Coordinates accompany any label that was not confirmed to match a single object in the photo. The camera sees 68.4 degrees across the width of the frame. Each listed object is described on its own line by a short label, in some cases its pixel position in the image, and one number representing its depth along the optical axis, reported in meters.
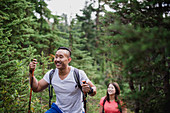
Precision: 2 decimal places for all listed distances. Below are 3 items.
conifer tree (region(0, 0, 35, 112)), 3.76
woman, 4.01
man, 3.01
